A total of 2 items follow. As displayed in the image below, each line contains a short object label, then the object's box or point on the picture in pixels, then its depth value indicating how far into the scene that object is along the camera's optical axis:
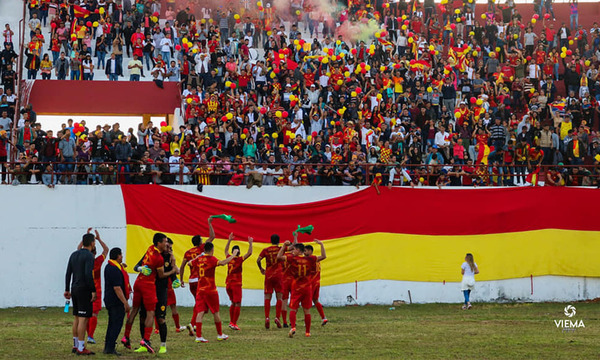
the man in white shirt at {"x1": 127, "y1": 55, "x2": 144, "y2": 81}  31.81
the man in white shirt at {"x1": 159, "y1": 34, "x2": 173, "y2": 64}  32.16
